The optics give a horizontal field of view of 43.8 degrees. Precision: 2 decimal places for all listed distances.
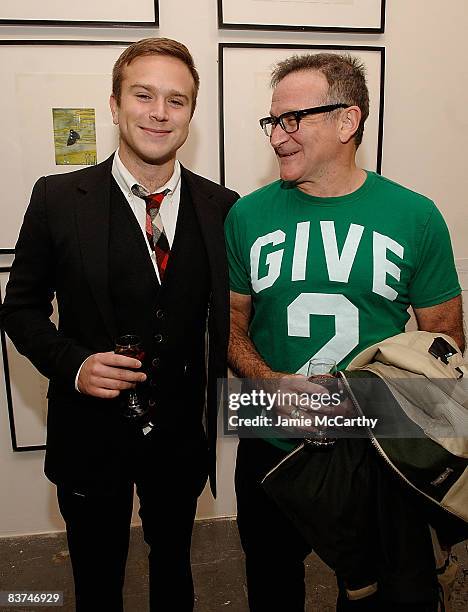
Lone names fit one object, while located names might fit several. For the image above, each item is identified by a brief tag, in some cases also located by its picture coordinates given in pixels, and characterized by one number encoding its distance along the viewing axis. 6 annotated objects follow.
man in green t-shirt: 1.62
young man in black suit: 1.61
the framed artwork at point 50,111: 2.26
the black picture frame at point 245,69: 2.36
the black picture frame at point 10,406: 2.52
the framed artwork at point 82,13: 2.22
